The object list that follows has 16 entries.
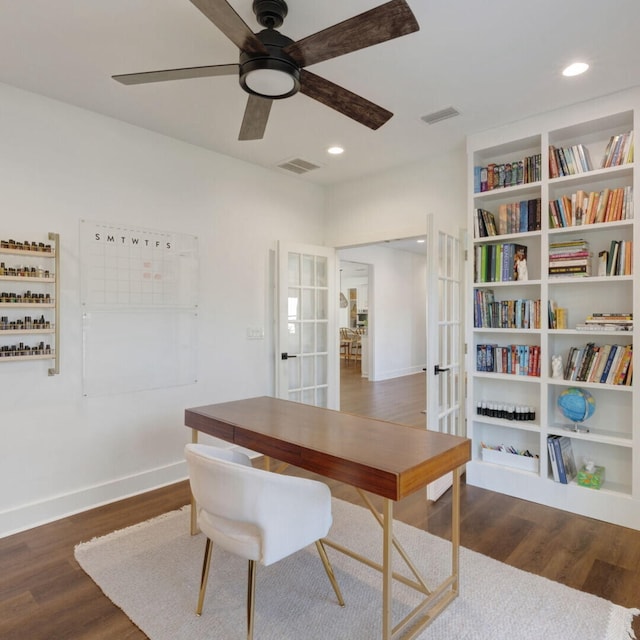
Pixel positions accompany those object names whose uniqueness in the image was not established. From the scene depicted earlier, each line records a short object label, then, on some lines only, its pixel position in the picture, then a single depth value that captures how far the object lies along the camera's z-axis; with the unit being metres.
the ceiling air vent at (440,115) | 2.92
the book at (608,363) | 2.78
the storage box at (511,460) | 3.13
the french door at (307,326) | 4.04
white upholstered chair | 1.53
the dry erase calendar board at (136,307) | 2.98
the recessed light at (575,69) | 2.38
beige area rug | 1.80
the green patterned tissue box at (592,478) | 2.84
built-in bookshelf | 2.75
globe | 2.88
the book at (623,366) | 2.72
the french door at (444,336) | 3.11
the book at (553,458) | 2.96
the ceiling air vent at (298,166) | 3.87
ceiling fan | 1.52
